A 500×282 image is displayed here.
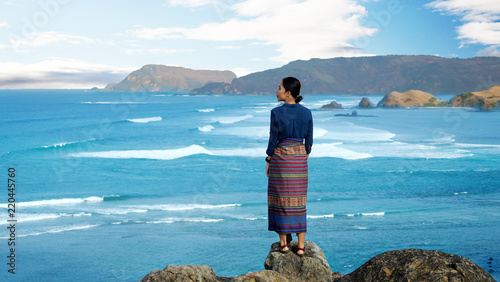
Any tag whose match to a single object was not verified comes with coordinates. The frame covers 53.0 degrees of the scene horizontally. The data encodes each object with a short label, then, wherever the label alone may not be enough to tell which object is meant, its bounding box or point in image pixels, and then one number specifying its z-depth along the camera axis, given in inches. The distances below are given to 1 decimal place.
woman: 214.7
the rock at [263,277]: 195.9
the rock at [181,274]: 185.0
